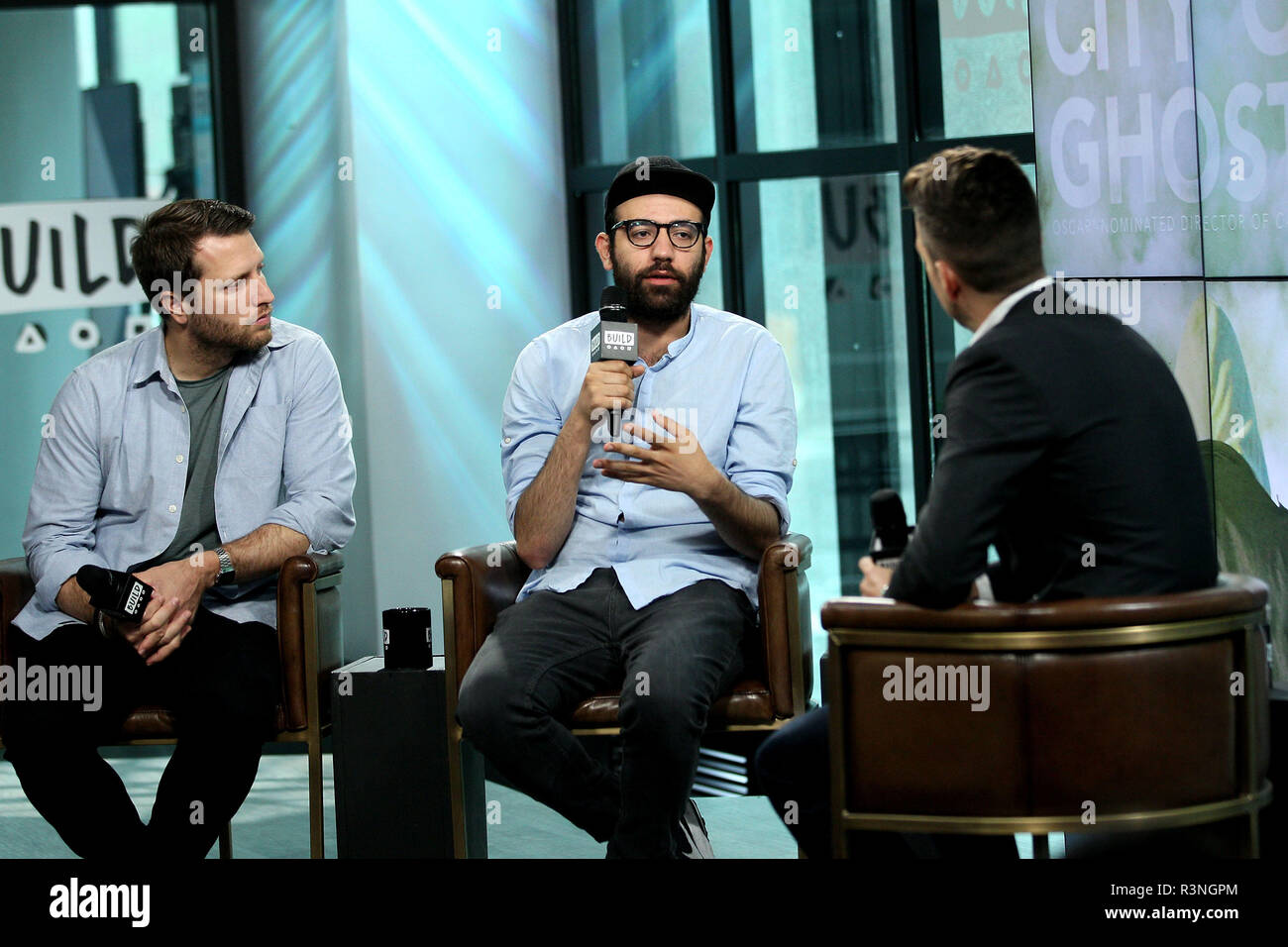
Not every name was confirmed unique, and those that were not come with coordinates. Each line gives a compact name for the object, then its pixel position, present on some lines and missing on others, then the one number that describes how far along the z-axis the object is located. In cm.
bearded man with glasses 492
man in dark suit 373
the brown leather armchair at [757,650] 514
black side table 563
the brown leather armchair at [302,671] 548
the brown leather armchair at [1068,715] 374
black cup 576
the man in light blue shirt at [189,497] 531
